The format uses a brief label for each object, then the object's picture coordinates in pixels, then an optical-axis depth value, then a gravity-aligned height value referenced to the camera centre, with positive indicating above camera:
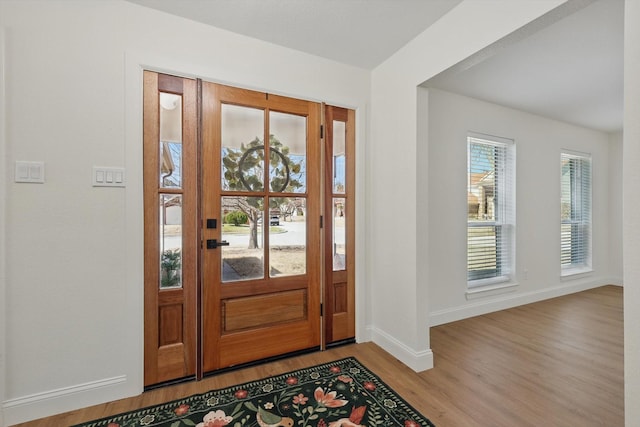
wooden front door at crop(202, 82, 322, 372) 2.17 -0.08
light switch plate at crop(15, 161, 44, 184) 1.68 +0.25
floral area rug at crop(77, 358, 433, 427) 1.69 -1.19
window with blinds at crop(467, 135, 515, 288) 3.49 +0.05
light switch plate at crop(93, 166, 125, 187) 1.84 +0.24
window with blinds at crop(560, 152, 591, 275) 4.48 +0.01
